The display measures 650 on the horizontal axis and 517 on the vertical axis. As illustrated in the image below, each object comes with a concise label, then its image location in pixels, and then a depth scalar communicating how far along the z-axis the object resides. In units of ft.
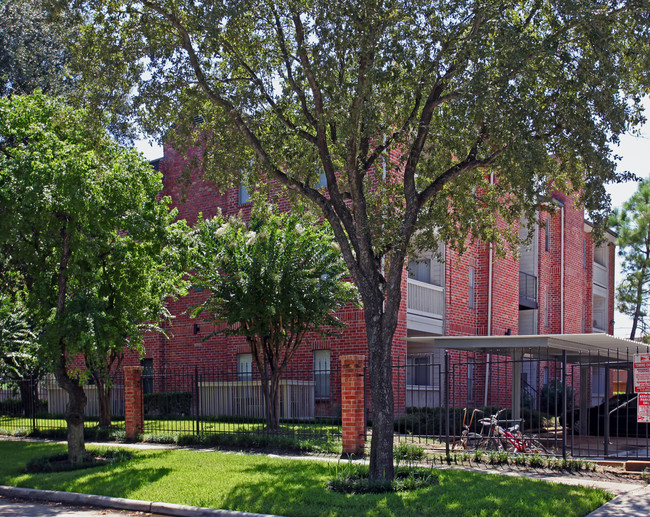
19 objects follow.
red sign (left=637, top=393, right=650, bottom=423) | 38.34
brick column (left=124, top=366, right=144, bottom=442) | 57.93
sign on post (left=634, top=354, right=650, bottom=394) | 38.73
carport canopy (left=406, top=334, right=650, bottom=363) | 59.47
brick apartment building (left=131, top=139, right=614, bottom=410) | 72.43
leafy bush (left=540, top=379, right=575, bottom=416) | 83.66
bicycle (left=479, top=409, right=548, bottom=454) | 46.68
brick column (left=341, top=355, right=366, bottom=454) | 45.80
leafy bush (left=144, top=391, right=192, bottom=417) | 73.97
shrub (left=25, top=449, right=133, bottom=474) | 44.29
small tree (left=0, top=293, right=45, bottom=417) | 72.08
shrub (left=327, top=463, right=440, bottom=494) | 33.81
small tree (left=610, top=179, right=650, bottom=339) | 105.29
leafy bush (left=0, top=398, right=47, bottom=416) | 78.34
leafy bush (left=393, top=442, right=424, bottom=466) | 44.11
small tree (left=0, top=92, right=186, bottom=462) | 43.04
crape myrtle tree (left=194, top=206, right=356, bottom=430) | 56.08
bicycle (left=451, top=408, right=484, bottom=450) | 46.61
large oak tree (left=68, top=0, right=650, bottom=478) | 35.32
